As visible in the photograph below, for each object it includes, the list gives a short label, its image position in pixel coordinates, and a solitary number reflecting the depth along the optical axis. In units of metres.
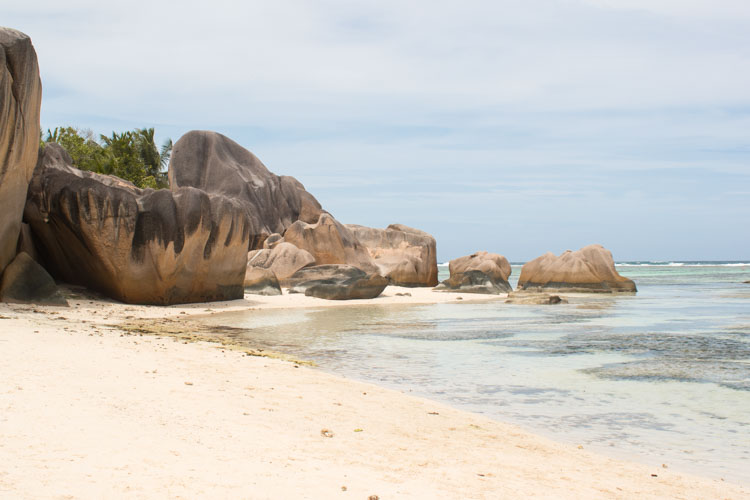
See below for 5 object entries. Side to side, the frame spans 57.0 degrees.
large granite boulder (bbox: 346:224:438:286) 37.00
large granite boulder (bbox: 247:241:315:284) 29.48
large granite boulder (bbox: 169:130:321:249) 40.44
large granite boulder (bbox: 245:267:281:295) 24.47
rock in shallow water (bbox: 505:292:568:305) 25.08
